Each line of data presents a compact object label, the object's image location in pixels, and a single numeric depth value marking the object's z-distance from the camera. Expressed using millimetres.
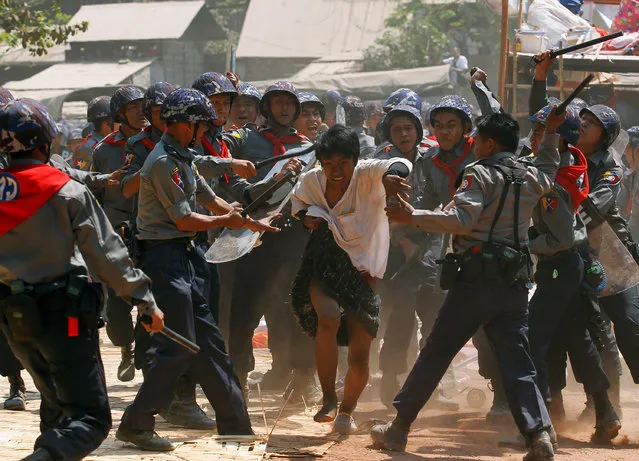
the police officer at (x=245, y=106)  14558
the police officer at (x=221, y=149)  10798
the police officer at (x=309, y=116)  14008
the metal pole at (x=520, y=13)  22982
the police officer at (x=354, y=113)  17157
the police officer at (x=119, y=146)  12927
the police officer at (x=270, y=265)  12631
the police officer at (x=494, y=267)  9683
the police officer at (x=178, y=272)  9719
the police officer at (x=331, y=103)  20910
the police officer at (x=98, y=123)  15444
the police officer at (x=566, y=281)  10635
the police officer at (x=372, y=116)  20726
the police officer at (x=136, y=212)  11089
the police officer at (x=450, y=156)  12797
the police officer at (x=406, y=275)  13270
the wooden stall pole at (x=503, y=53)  18989
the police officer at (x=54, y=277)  7497
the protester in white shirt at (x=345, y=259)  10735
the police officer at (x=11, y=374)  11893
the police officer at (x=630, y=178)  18293
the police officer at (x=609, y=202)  11391
